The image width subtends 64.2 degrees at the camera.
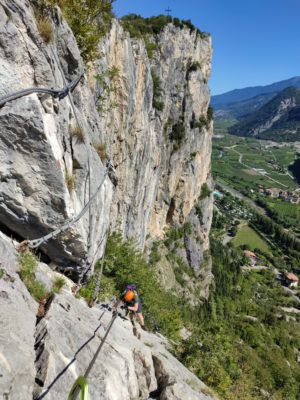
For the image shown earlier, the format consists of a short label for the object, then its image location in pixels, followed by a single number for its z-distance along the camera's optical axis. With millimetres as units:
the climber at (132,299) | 7958
